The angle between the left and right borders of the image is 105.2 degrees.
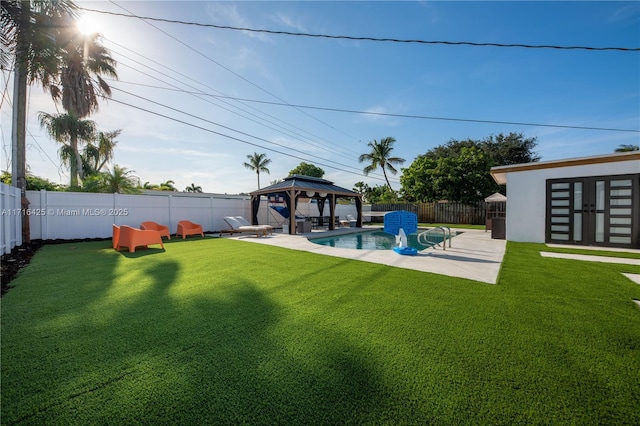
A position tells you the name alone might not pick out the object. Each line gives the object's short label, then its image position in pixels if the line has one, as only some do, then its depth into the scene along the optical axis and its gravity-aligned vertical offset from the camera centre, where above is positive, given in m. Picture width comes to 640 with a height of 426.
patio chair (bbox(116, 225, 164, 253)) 7.32 -0.94
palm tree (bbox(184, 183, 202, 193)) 48.33 +3.99
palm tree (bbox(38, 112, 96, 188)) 13.11 +4.15
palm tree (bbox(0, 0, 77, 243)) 5.58 +4.09
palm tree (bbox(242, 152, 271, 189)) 37.69 +7.05
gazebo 13.00 +0.97
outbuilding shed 7.40 +0.31
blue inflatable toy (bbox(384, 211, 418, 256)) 7.21 -0.48
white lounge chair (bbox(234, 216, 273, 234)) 13.91 -0.73
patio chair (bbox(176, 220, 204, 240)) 11.21 -0.98
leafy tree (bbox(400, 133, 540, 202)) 20.44 +3.40
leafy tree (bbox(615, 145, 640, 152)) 22.14 +5.74
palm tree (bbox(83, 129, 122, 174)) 15.34 +3.55
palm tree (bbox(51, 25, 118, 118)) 13.86 +7.69
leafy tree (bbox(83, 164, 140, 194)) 11.60 +1.28
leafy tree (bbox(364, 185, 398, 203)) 28.59 +2.03
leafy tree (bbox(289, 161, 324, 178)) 43.66 +7.01
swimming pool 9.36 -1.44
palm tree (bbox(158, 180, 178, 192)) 38.78 +4.02
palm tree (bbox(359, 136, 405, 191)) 27.59 +6.03
